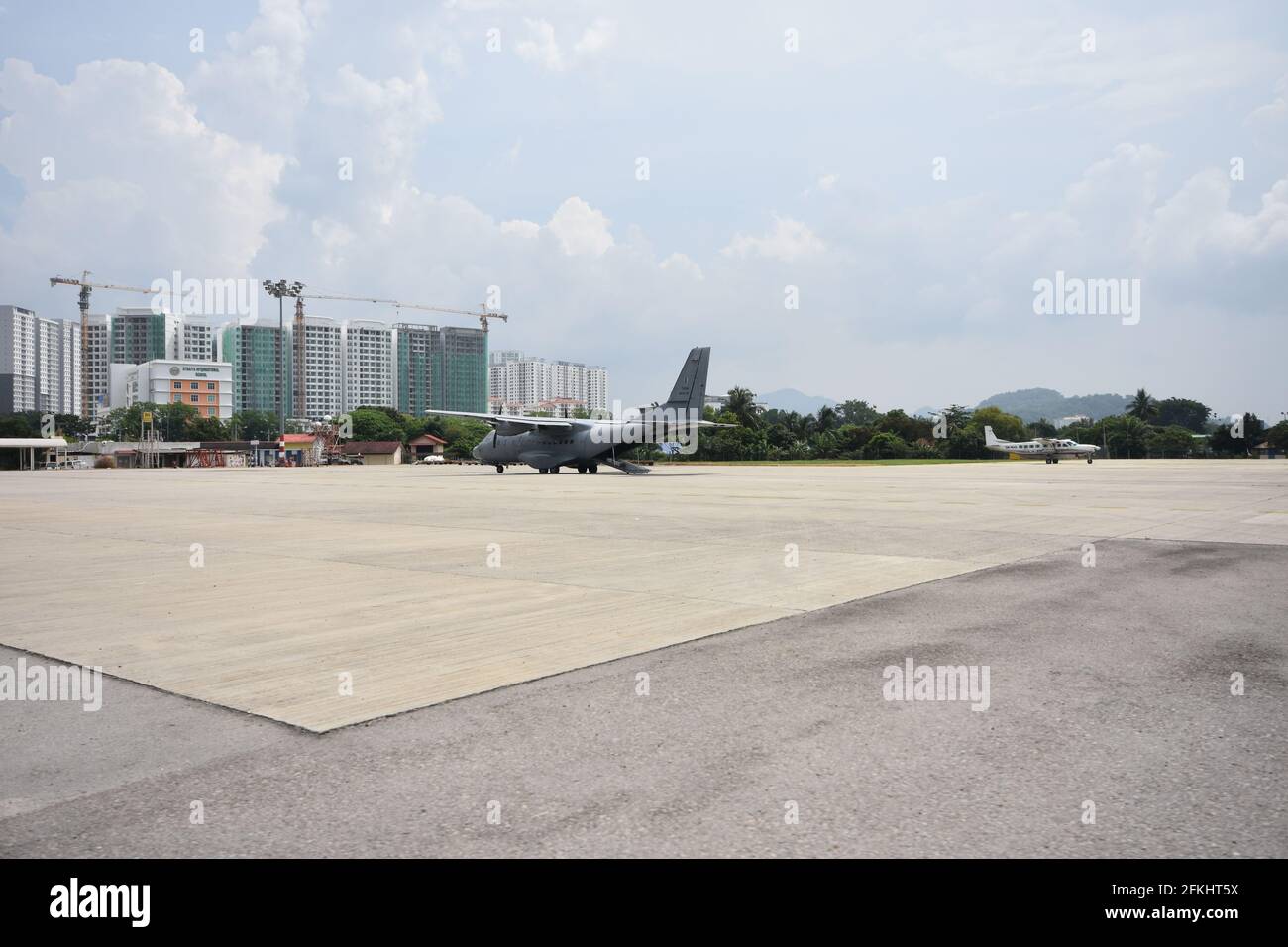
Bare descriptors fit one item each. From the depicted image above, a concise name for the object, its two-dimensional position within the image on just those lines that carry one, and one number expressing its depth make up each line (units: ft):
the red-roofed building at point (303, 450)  337.52
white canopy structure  270.26
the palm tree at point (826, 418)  374.43
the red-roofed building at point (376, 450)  384.68
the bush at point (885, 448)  332.19
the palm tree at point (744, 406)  369.46
